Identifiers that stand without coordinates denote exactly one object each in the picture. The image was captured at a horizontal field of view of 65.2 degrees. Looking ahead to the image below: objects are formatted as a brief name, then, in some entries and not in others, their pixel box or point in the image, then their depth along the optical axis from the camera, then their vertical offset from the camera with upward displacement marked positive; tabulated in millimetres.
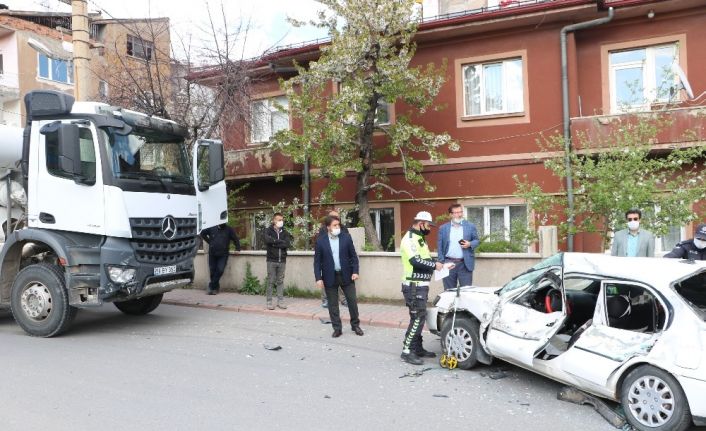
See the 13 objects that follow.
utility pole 11062 +3562
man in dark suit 8195 -794
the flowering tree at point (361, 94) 11336 +2615
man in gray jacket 7777 -431
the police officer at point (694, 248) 6930 -508
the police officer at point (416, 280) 6684 -791
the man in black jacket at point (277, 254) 10328 -657
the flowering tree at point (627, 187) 9109 +400
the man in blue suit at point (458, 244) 8797 -467
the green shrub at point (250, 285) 12078 -1436
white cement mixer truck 7645 +196
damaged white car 4406 -1117
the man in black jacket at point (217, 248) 11977 -607
